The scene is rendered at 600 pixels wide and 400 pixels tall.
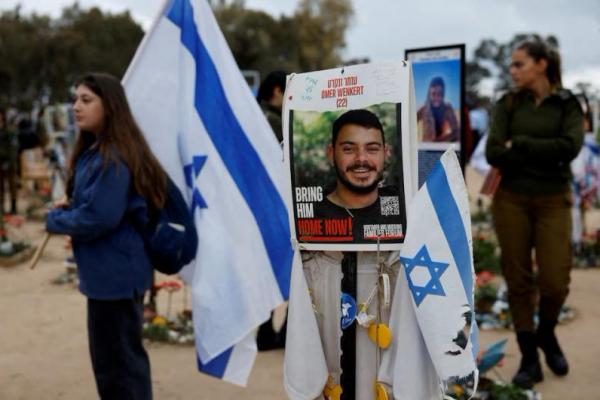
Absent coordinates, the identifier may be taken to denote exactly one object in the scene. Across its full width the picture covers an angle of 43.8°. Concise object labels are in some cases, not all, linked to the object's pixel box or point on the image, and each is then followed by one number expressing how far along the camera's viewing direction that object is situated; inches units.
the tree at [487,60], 2590.6
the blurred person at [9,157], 464.8
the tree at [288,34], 2085.4
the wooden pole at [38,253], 140.3
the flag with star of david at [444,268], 89.0
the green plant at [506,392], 160.7
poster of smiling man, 95.7
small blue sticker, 98.7
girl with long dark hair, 124.1
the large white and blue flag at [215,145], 152.8
